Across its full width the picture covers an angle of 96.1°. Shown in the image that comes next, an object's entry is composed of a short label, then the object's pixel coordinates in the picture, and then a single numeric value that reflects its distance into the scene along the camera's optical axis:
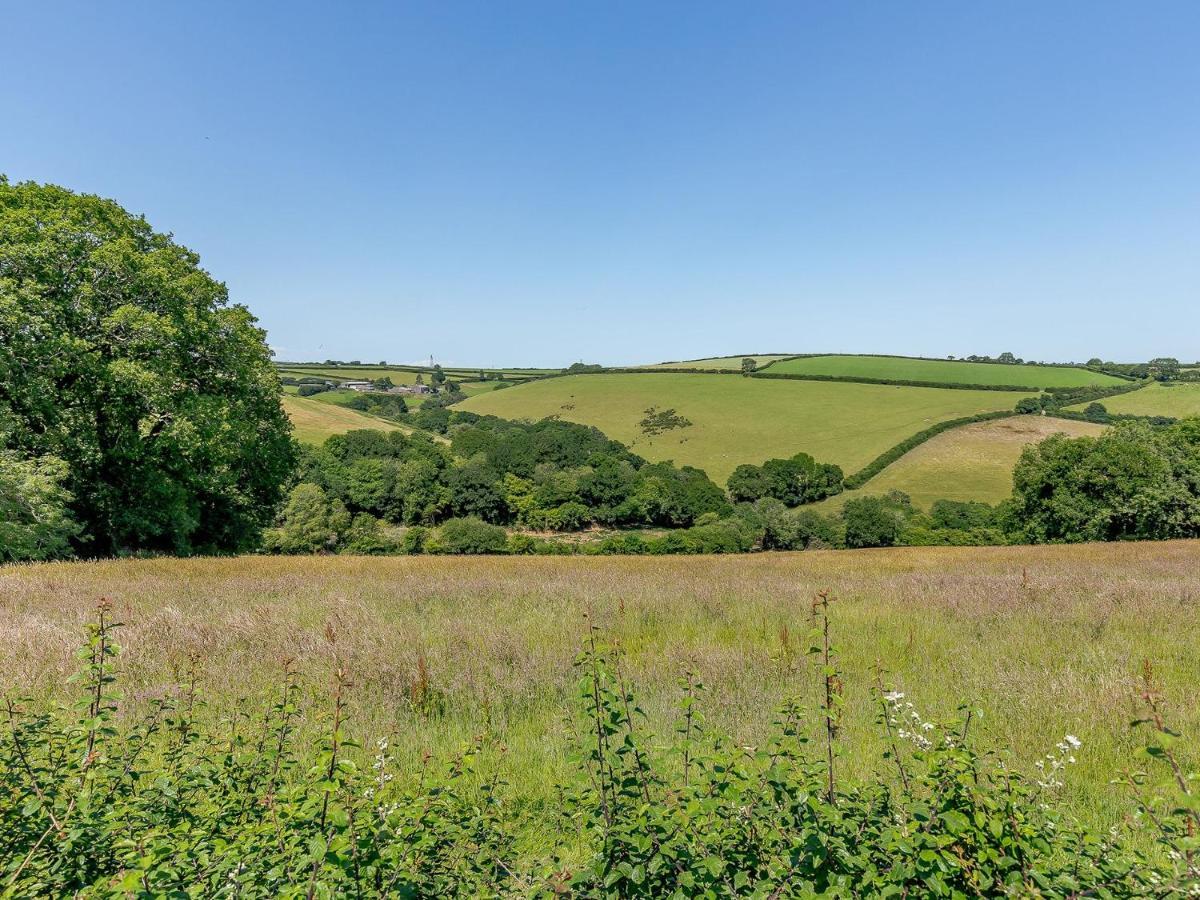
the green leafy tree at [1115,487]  40.62
